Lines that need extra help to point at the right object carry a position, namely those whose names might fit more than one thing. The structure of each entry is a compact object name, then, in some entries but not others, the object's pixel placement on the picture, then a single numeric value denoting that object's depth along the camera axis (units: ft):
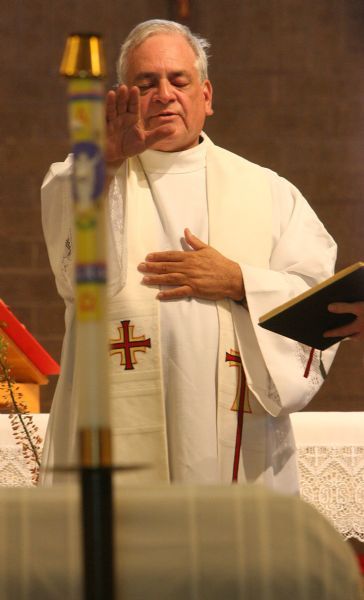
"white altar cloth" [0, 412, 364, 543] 29.99
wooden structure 30.12
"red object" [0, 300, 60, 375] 30.04
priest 22.72
